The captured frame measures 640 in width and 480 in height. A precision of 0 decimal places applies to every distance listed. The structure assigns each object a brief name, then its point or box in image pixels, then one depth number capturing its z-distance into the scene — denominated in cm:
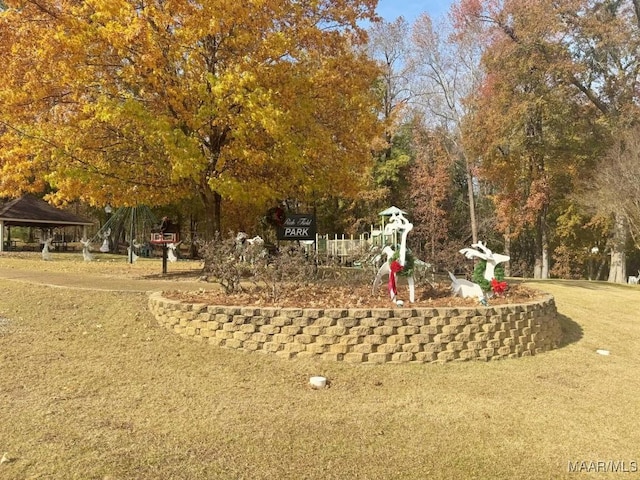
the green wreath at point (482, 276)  808
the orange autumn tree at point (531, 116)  2152
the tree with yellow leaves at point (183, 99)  1003
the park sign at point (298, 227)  1205
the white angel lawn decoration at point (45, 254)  1816
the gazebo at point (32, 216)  2453
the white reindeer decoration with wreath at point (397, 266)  754
